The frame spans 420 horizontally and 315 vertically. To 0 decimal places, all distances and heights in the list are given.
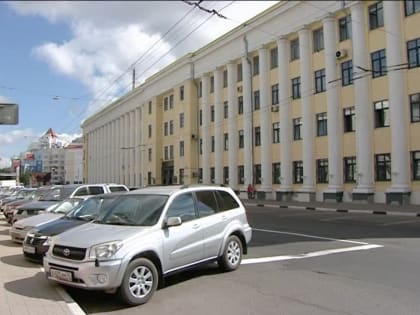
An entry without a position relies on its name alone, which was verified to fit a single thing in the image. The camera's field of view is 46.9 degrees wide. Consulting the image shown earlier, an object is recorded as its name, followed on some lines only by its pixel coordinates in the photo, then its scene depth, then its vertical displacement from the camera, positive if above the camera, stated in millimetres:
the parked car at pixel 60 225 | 9875 -743
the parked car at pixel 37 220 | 12367 -748
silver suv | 6723 -808
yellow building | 27703 +5069
